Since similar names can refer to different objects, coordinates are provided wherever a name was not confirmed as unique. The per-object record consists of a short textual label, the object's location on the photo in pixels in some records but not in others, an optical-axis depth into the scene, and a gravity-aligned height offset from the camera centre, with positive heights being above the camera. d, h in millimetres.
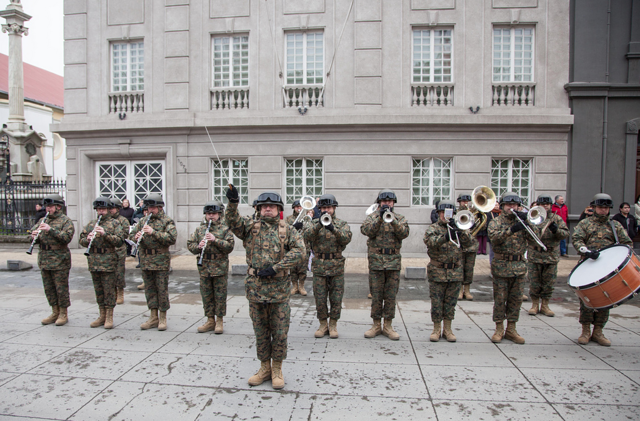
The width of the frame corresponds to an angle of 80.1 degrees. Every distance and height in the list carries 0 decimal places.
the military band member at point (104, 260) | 6348 -1069
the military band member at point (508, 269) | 5746 -1059
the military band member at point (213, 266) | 6094 -1109
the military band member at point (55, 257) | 6426 -1034
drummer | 5664 -618
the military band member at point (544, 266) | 7074 -1250
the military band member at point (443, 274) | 5703 -1131
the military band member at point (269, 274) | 4406 -878
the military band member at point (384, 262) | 5902 -993
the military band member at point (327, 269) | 5922 -1108
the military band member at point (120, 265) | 7195 -1466
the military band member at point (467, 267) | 8078 -1434
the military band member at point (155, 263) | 6262 -1100
